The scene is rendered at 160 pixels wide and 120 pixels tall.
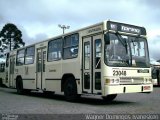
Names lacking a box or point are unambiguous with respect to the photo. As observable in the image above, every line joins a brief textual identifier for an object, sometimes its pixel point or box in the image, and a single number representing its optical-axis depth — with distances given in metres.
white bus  7.24
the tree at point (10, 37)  37.34
